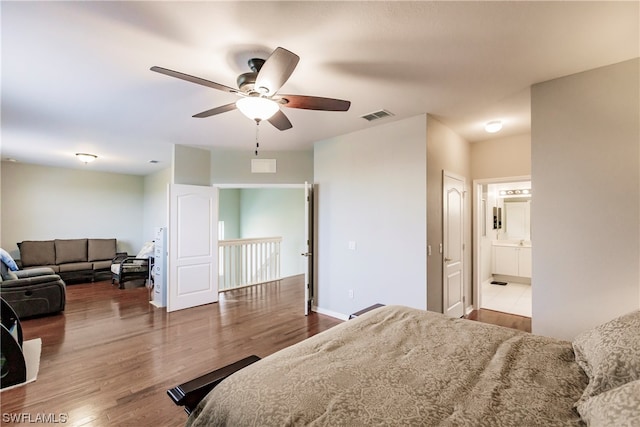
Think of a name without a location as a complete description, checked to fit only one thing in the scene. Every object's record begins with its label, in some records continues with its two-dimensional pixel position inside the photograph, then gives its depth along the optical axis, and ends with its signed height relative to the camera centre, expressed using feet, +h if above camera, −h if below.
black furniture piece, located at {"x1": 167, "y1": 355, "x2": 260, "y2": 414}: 4.28 -2.68
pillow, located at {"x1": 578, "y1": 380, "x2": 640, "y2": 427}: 2.61 -1.88
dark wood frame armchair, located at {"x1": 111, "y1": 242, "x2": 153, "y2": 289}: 19.53 -3.52
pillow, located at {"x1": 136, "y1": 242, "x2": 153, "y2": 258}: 20.56 -2.43
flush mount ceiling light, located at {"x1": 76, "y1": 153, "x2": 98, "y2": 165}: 16.85 +3.75
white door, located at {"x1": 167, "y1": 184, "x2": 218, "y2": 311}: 14.78 -1.53
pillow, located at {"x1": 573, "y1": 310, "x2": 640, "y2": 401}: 3.38 -1.80
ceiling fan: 5.63 +2.97
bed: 3.22 -2.28
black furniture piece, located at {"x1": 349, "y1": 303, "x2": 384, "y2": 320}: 7.68 -2.65
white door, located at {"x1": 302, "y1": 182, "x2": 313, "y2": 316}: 14.14 -1.38
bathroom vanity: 20.21 -2.95
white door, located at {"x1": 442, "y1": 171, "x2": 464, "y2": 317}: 12.15 -1.16
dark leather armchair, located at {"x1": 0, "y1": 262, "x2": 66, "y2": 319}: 13.06 -3.55
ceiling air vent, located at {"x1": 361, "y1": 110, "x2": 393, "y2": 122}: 10.75 +4.02
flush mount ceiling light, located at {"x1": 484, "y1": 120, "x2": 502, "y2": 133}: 11.68 +3.82
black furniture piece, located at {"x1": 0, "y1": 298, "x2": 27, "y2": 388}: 7.82 -4.03
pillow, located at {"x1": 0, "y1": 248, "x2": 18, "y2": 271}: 13.97 -2.12
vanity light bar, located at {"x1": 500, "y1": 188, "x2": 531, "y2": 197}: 21.35 +1.92
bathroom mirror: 21.43 -0.10
